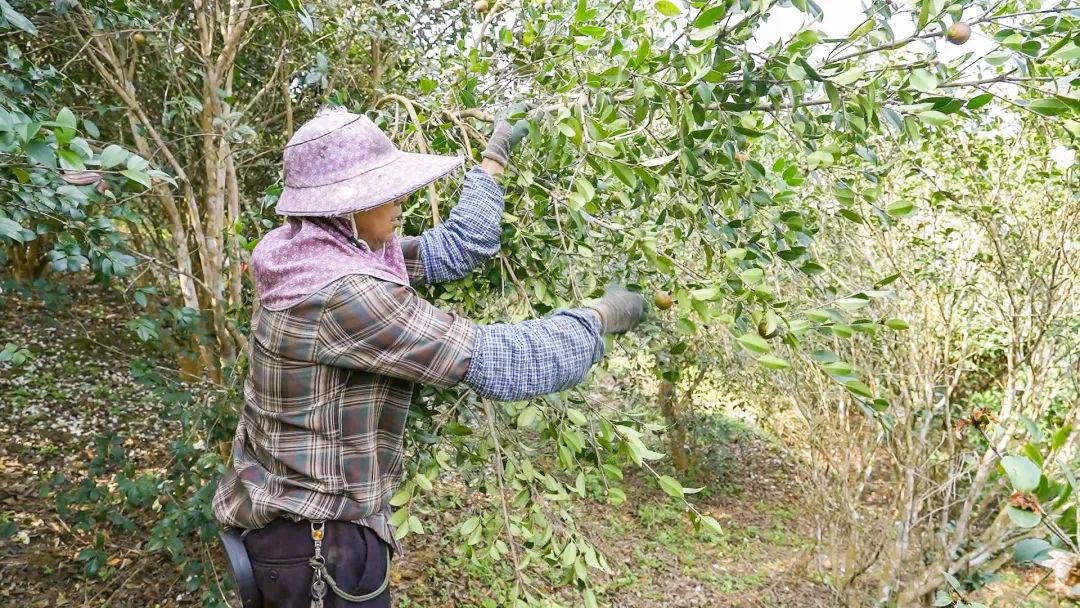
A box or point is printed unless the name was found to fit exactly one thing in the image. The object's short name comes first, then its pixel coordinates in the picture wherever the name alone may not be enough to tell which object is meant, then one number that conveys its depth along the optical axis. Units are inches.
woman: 53.8
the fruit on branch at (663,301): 61.8
